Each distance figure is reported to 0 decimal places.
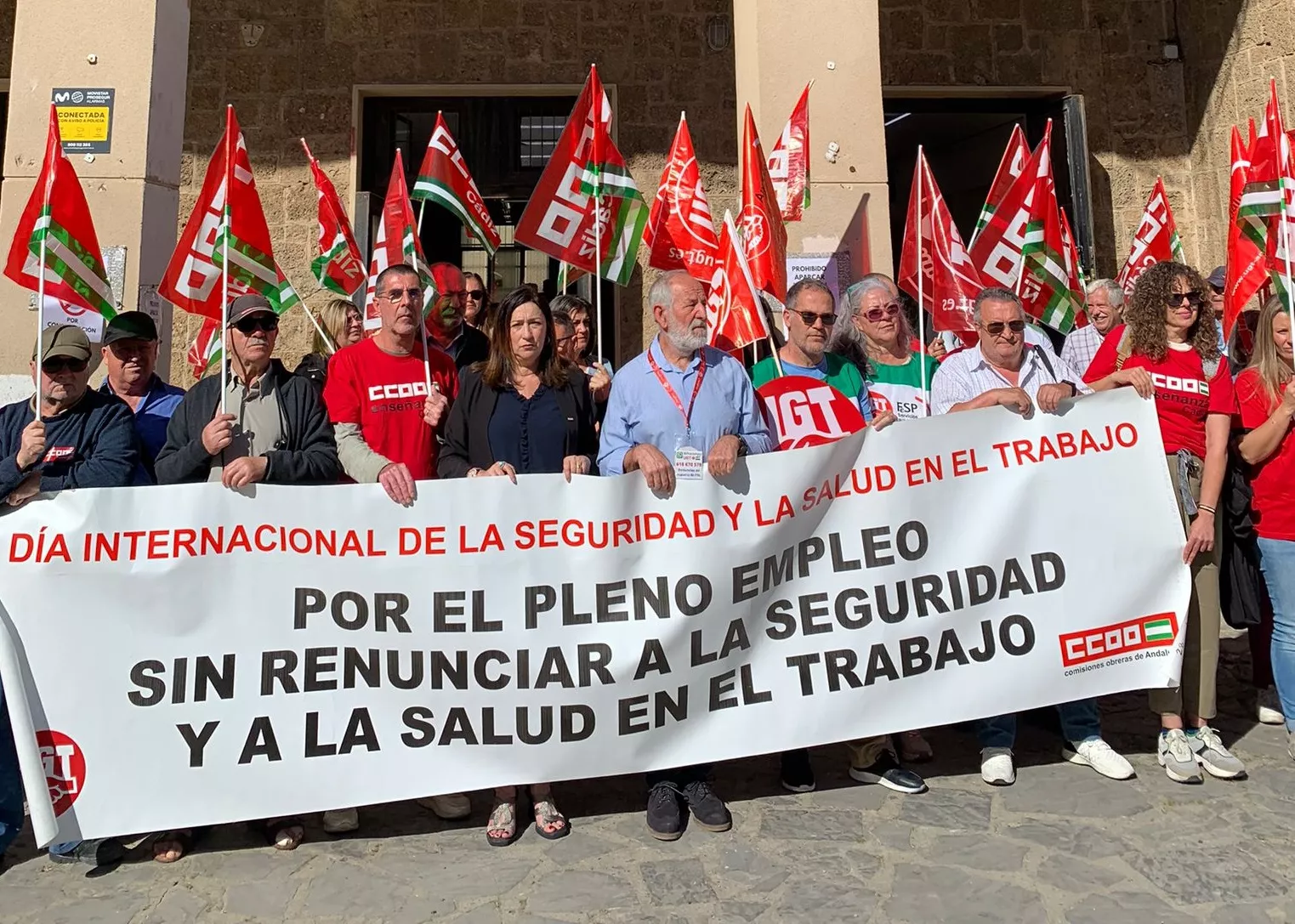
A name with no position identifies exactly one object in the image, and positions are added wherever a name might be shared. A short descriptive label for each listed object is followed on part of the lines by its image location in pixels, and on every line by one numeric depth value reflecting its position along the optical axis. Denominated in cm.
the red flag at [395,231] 505
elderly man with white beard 344
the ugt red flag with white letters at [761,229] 497
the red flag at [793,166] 588
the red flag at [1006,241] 572
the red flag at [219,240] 387
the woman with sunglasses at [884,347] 401
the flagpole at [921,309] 404
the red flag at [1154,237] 668
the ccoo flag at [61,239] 371
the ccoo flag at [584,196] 523
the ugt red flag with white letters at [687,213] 523
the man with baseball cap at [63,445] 318
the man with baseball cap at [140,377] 378
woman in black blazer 354
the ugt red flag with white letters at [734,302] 409
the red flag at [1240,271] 429
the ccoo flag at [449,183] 577
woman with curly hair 374
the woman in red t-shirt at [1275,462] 379
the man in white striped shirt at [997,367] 386
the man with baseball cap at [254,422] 336
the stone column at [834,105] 611
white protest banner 316
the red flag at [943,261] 504
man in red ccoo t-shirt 374
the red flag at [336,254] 655
